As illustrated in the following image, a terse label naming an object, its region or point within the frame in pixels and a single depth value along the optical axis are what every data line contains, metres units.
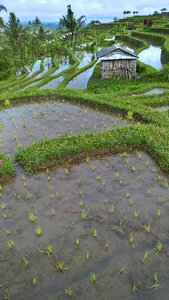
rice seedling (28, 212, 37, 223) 6.18
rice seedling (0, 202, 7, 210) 6.65
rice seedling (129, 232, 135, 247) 5.41
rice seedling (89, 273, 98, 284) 4.67
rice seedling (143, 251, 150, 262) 5.04
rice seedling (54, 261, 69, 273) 4.95
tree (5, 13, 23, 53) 29.70
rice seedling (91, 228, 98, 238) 5.63
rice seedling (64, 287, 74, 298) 4.48
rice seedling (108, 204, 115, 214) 6.28
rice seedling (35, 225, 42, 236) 5.75
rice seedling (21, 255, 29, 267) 5.10
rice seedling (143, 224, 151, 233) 5.69
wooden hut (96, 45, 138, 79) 20.44
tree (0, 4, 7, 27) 29.48
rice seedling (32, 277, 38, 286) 4.69
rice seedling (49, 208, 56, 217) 6.31
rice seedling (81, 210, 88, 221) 6.14
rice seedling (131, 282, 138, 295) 4.46
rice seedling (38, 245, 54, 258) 5.30
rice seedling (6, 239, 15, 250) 5.50
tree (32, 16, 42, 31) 57.83
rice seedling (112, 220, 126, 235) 5.70
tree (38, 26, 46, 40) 41.88
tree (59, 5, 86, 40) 34.37
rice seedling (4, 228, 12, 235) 5.86
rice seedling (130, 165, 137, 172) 7.88
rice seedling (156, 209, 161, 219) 6.07
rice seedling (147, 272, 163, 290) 4.52
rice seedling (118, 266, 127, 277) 4.80
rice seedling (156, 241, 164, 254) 5.19
